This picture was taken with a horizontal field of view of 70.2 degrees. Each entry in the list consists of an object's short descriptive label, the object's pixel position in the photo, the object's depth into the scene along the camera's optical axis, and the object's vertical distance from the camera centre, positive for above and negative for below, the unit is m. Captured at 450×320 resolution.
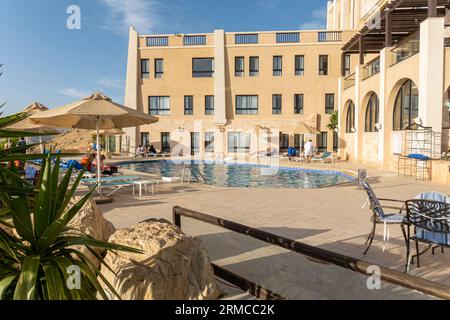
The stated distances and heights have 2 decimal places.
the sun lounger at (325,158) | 20.22 -0.89
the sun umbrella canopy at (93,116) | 6.78 +0.69
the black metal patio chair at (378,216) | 4.31 -1.01
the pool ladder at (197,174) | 12.03 -1.51
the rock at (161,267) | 2.72 -1.10
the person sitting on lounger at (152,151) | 26.58 -0.55
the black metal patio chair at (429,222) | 3.58 -0.92
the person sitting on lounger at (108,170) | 11.50 -0.92
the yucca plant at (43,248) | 1.51 -0.56
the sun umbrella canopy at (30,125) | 10.07 +0.66
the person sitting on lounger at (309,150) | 20.38 -0.38
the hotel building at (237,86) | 27.72 +5.19
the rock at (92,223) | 3.59 -0.91
